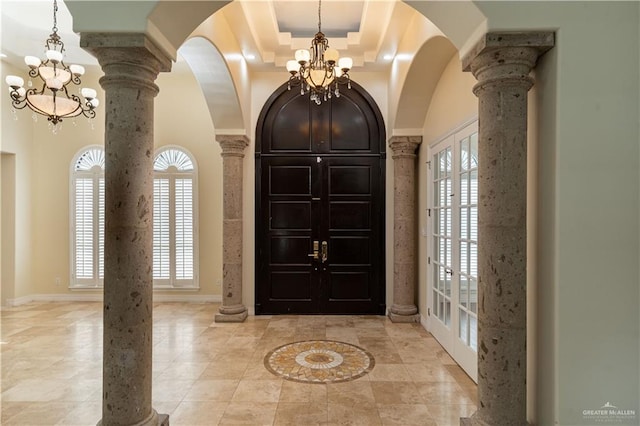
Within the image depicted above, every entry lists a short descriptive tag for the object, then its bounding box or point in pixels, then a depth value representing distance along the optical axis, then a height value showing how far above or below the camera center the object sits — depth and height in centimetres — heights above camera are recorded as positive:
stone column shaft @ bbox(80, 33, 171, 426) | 217 -10
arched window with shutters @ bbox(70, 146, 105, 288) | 671 -5
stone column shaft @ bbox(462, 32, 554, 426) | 216 -9
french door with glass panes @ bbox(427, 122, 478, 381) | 358 -37
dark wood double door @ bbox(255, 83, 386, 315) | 579 +7
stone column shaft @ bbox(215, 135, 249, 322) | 544 -25
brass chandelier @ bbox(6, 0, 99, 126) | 404 +153
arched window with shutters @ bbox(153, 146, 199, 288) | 666 -11
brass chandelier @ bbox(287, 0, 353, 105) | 382 +165
